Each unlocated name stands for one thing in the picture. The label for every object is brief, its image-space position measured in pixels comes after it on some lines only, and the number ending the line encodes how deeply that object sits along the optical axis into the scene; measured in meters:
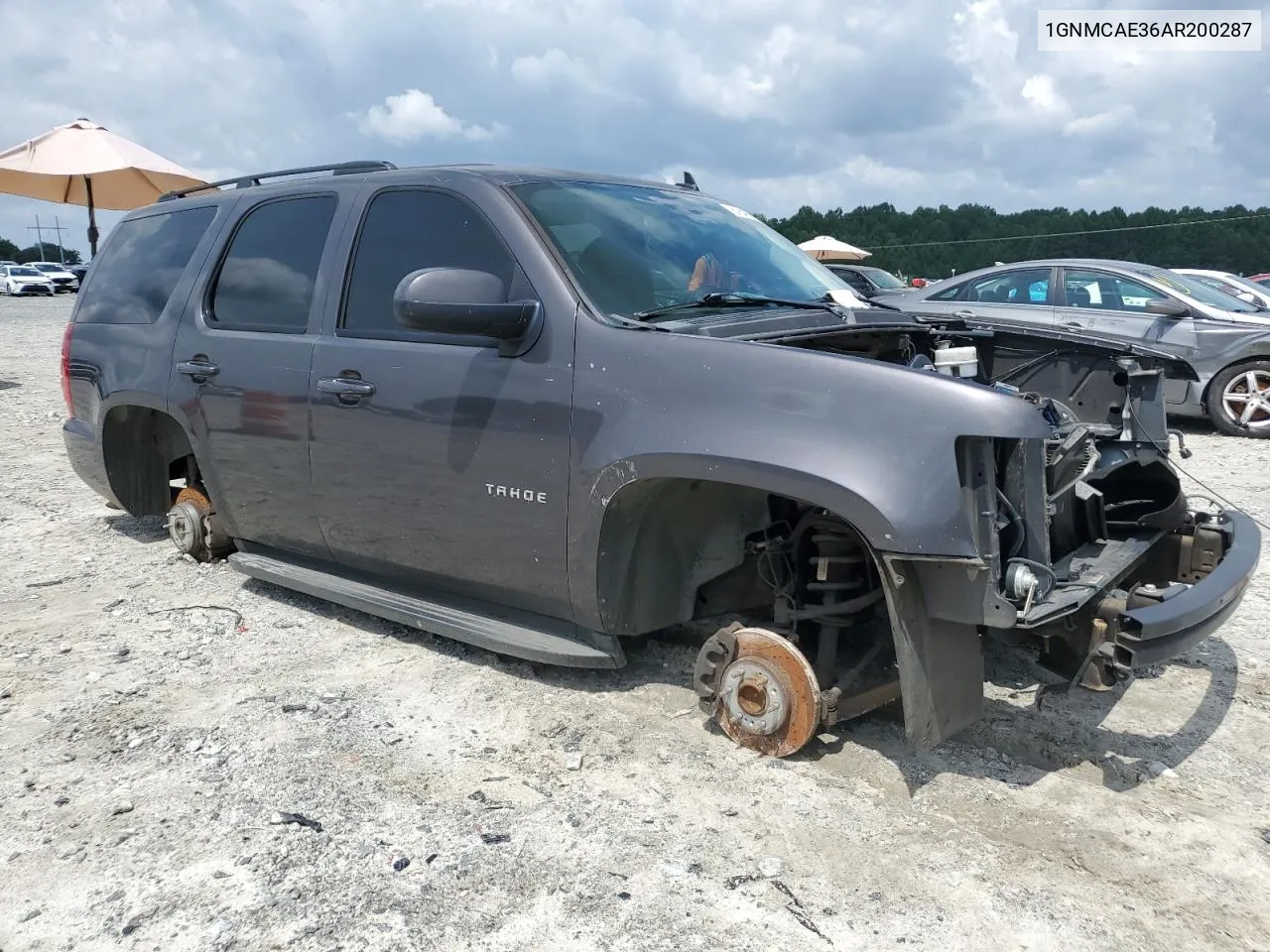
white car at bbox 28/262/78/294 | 45.31
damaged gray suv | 2.55
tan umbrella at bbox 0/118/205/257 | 10.31
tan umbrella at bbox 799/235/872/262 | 27.73
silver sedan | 8.34
